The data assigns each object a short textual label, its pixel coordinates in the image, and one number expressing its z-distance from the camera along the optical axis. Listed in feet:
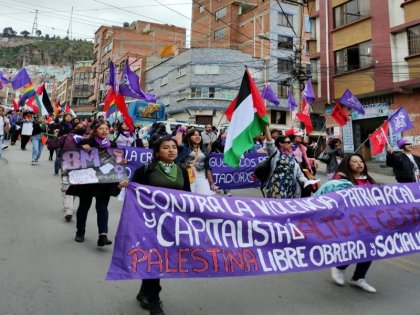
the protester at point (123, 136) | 34.67
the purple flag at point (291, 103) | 60.93
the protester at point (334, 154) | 27.48
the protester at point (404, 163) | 21.34
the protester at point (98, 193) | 16.20
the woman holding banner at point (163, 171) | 11.76
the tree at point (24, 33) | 492.54
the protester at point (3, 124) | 35.54
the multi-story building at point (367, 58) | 60.85
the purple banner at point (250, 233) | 10.26
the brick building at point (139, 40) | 190.38
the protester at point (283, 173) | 17.22
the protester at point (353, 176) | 13.55
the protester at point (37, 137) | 40.11
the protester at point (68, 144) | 18.62
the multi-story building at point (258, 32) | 128.06
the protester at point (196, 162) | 18.97
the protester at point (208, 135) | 44.60
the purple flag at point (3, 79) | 57.20
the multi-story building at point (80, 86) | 230.27
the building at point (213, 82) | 121.29
